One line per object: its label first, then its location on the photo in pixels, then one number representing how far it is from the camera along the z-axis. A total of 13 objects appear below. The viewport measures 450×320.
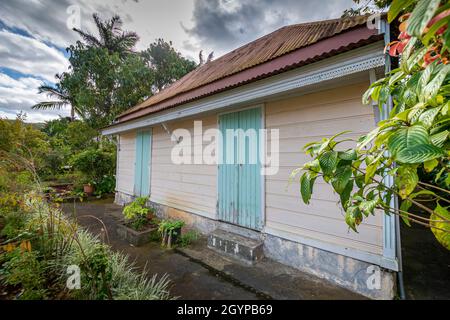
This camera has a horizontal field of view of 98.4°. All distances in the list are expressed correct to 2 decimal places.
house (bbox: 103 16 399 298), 2.35
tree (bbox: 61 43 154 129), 10.19
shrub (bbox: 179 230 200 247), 3.97
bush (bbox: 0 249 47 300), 1.85
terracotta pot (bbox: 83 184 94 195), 8.32
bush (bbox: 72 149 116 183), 8.24
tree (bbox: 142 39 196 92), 13.85
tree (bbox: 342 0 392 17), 4.04
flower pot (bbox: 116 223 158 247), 3.87
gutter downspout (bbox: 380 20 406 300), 2.26
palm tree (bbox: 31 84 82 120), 13.10
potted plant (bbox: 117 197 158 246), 3.92
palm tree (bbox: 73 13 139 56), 11.76
